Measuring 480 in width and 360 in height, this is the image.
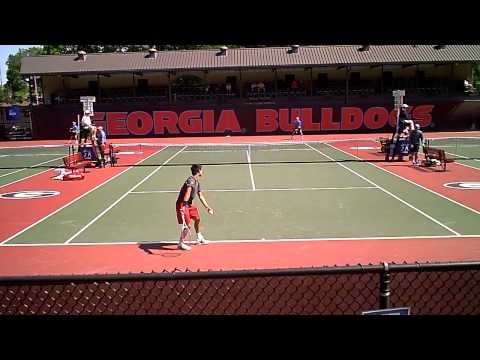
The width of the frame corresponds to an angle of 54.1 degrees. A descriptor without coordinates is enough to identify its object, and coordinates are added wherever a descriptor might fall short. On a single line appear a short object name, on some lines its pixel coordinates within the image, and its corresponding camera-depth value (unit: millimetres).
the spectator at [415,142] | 22438
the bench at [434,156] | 20766
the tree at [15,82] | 109250
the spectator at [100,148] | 24516
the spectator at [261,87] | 46688
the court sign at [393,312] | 2344
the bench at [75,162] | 20797
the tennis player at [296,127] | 38094
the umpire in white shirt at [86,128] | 23528
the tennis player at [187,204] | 10797
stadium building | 43625
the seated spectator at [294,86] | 46094
